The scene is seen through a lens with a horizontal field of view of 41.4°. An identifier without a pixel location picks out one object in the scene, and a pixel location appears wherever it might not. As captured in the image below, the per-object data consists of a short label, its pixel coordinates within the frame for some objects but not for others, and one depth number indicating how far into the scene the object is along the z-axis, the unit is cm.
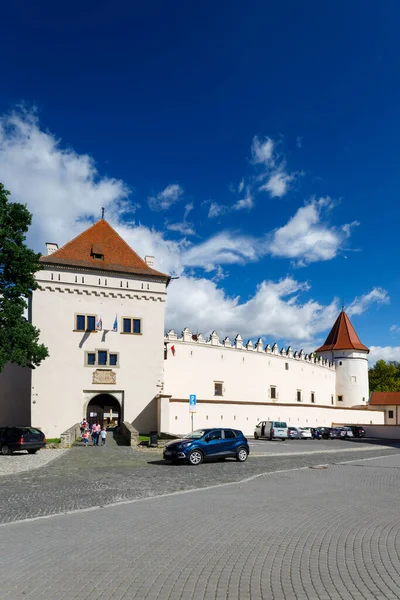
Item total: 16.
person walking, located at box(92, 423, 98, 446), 2949
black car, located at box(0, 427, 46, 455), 2402
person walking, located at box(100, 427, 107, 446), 2912
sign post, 2891
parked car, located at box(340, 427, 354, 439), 4901
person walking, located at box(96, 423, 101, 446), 2936
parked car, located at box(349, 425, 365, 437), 5088
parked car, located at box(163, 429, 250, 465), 2086
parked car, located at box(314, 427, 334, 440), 4734
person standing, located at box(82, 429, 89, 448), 2884
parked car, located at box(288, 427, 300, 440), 4381
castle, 3588
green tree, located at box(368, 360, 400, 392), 8568
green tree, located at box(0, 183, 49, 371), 2614
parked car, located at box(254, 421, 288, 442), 4225
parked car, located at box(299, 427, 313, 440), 4494
